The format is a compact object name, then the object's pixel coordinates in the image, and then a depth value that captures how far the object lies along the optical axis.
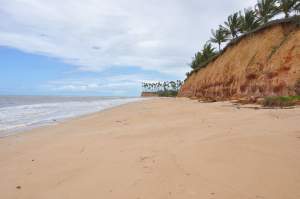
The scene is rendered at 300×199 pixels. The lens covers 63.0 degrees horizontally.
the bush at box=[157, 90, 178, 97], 85.05
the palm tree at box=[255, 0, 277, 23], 22.00
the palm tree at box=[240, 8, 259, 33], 25.25
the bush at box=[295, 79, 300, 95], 12.11
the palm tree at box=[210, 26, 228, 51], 34.06
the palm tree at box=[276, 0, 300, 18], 18.22
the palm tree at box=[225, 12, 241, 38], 29.70
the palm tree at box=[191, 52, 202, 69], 46.86
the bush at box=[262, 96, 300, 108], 8.98
